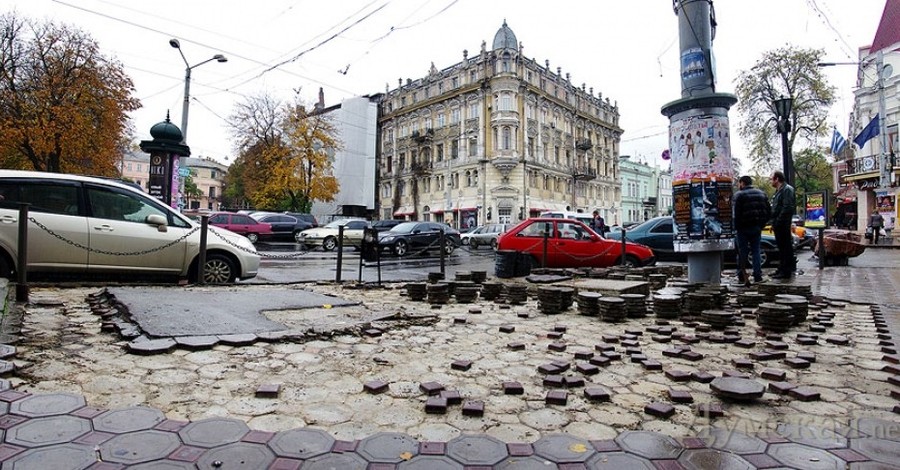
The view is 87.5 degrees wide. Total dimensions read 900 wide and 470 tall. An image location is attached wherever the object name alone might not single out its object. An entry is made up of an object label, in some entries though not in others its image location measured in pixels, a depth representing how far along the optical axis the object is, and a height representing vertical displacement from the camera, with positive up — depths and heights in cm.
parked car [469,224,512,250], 2577 +58
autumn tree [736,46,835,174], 3462 +1155
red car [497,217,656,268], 1139 +7
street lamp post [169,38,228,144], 1855 +591
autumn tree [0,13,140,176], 2292 +737
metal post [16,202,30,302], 526 -15
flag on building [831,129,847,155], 2502 +569
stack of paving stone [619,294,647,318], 560 -71
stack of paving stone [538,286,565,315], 596 -69
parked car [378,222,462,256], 1808 +35
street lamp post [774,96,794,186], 1178 +323
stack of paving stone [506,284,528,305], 680 -69
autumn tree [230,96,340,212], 3925 +808
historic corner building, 4462 +1094
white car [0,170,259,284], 639 +22
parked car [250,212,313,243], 2386 +111
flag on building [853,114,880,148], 2391 +590
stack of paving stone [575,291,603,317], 573 -70
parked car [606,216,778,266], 1425 +37
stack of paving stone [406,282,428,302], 700 -67
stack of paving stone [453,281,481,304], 685 -68
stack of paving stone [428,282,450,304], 662 -67
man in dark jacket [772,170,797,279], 871 +53
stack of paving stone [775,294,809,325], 512 -65
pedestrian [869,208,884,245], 2420 +122
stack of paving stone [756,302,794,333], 476 -72
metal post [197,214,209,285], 744 -22
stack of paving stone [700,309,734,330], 496 -76
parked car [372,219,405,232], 2714 +131
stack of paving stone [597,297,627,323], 537 -72
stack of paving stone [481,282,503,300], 725 -68
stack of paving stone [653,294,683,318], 551 -70
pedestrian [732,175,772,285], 808 +51
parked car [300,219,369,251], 2139 +42
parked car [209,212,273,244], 2125 +98
